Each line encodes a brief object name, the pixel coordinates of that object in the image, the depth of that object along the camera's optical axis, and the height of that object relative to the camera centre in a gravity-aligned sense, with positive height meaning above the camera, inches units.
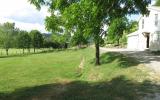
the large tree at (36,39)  1818.1 +110.6
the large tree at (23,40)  1673.4 +89.7
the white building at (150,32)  649.7 +71.9
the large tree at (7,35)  1533.7 +154.4
